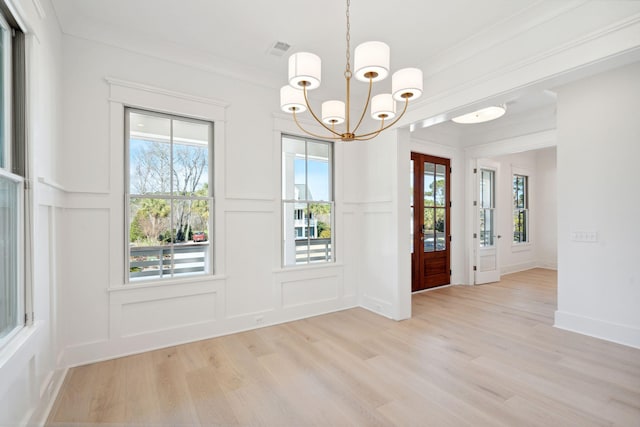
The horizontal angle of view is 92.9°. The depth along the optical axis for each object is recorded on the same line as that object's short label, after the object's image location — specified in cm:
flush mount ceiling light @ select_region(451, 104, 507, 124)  416
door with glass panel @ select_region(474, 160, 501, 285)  593
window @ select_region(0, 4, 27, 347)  155
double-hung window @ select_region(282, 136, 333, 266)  393
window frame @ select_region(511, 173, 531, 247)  717
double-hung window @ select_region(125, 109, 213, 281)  303
